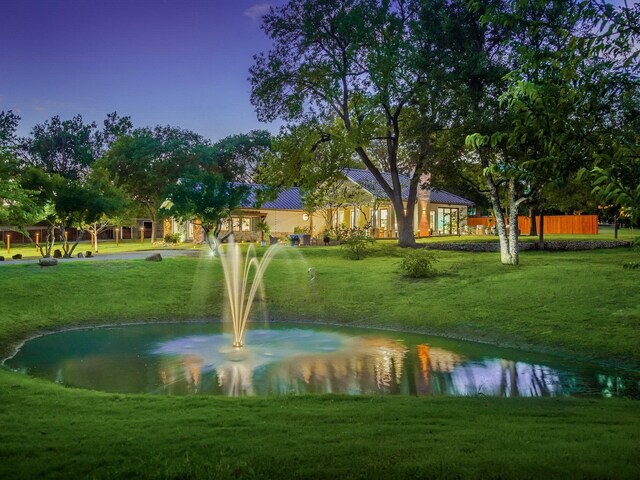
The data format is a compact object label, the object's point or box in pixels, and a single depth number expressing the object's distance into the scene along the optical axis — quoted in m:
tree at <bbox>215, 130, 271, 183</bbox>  79.56
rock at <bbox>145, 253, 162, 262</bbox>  31.30
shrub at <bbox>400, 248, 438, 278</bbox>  27.41
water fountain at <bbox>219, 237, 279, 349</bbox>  21.08
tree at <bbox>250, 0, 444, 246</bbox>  36.53
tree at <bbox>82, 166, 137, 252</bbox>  41.38
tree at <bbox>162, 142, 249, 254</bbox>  37.78
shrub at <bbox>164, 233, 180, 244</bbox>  52.43
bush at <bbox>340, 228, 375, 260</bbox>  34.62
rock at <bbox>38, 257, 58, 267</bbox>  28.20
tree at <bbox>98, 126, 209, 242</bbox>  67.69
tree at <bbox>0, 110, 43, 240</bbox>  17.66
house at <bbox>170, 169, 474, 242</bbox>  54.47
